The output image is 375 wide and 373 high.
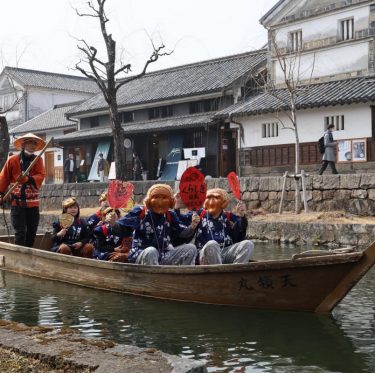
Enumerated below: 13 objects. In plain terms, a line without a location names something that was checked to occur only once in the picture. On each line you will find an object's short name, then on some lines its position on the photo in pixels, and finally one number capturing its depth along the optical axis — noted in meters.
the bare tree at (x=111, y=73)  18.78
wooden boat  5.78
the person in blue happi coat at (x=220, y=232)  6.74
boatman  8.70
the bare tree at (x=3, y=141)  20.53
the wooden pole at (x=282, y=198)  14.30
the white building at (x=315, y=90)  17.98
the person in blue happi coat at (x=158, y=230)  6.88
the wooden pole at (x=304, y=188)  13.89
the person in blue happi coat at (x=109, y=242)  7.73
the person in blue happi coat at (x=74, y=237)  8.49
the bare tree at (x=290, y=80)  19.25
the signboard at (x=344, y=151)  18.09
